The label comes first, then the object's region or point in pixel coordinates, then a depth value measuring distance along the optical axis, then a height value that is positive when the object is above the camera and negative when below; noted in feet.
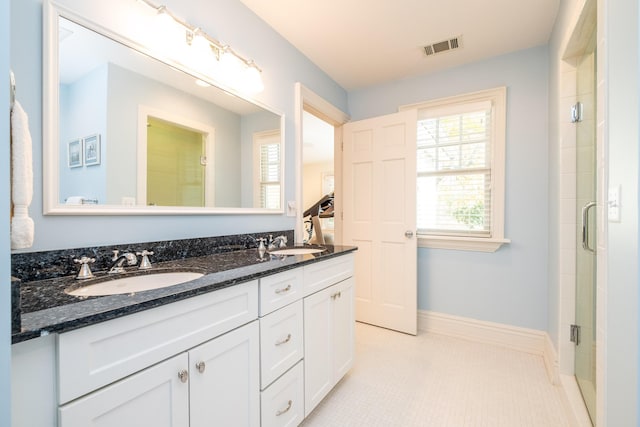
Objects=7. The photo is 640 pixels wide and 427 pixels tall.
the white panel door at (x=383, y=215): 8.87 -0.07
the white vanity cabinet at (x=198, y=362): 2.10 -1.50
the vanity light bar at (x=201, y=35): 4.46 +3.12
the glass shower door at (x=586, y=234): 4.84 -0.35
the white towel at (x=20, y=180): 1.84 +0.21
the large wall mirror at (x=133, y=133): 3.51 +1.24
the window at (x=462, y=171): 8.27 +1.28
